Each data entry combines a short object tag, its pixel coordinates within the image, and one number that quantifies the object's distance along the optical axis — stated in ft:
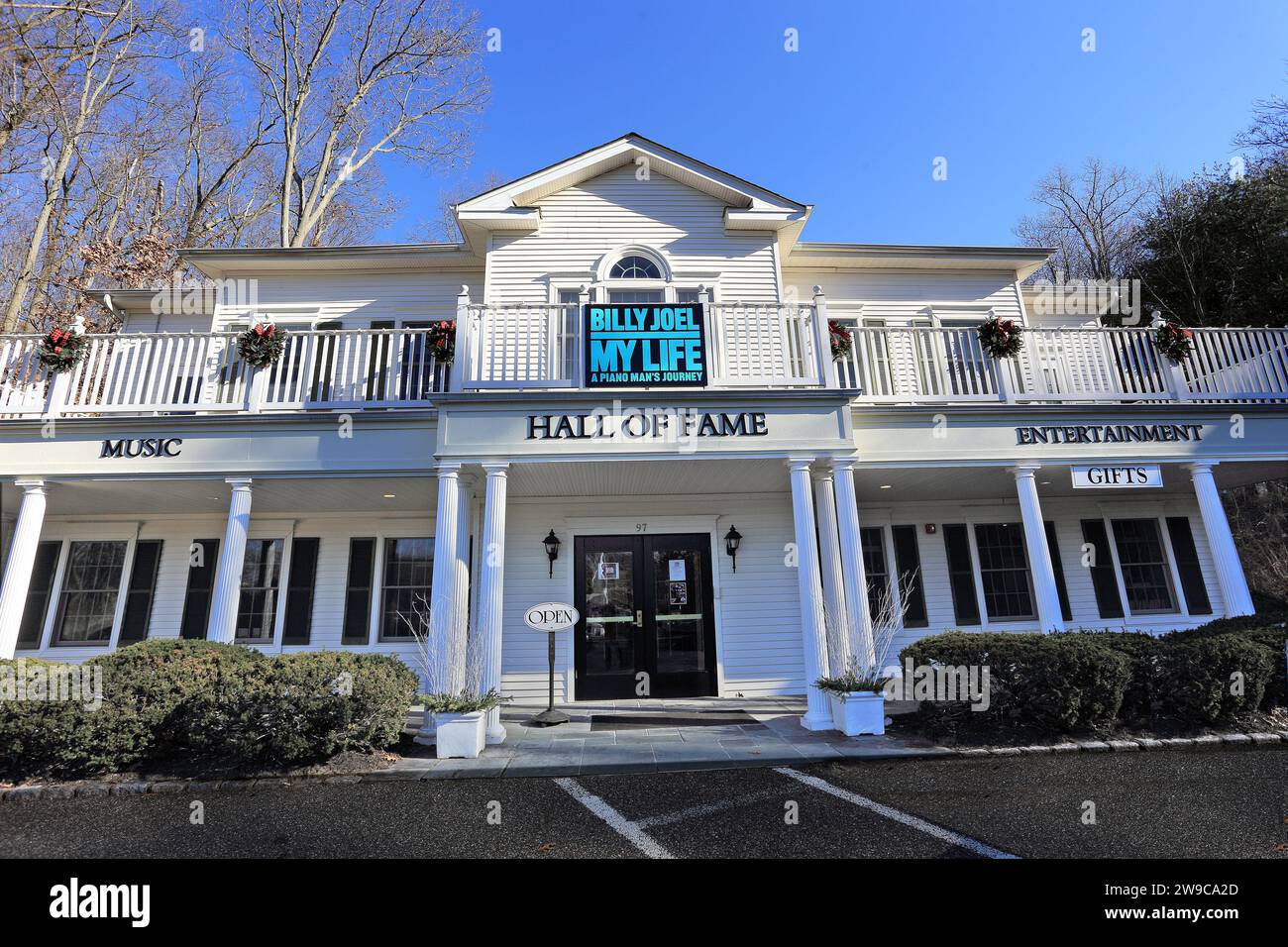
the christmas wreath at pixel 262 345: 27.09
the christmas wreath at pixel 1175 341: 29.96
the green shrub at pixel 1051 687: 20.57
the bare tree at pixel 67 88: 44.57
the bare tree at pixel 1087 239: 76.23
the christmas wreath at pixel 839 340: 28.19
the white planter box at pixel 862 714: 21.93
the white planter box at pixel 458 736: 20.24
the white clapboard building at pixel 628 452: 25.36
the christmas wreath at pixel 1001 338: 29.07
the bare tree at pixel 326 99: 58.13
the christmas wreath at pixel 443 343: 27.25
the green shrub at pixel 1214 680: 21.04
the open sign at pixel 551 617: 24.36
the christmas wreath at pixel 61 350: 26.14
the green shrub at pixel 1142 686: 21.61
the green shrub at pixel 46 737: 17.71
